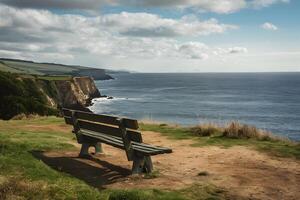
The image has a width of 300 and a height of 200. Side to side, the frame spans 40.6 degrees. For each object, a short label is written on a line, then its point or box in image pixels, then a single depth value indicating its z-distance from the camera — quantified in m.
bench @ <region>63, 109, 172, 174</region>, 8.34
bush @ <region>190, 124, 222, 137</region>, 14.59
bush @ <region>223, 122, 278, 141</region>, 13.57
